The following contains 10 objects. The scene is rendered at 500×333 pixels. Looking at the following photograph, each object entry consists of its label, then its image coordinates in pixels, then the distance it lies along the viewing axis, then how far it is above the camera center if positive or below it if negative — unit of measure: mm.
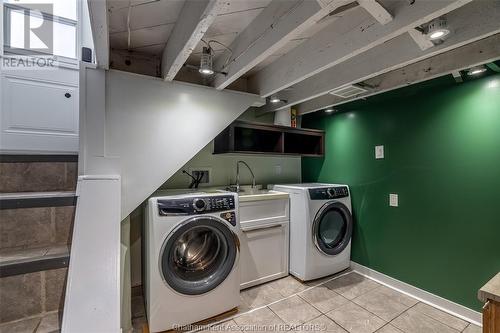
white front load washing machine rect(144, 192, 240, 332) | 1680 -735
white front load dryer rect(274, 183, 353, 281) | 2406 -684
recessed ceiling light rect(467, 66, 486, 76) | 1734 +723
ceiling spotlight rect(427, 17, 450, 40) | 1206 +723
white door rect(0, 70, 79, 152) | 2172 +518
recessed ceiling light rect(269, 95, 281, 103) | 2532 +738
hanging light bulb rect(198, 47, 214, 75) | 1614 +733
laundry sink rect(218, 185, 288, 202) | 2269 -282
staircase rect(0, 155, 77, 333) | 900 -351
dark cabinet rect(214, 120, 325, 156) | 2436 +323
